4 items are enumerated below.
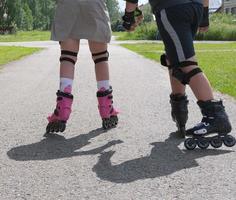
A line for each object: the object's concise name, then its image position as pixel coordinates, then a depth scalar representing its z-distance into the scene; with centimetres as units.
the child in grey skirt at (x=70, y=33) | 475
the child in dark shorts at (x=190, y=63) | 409
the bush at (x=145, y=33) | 5069
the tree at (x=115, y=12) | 13425
